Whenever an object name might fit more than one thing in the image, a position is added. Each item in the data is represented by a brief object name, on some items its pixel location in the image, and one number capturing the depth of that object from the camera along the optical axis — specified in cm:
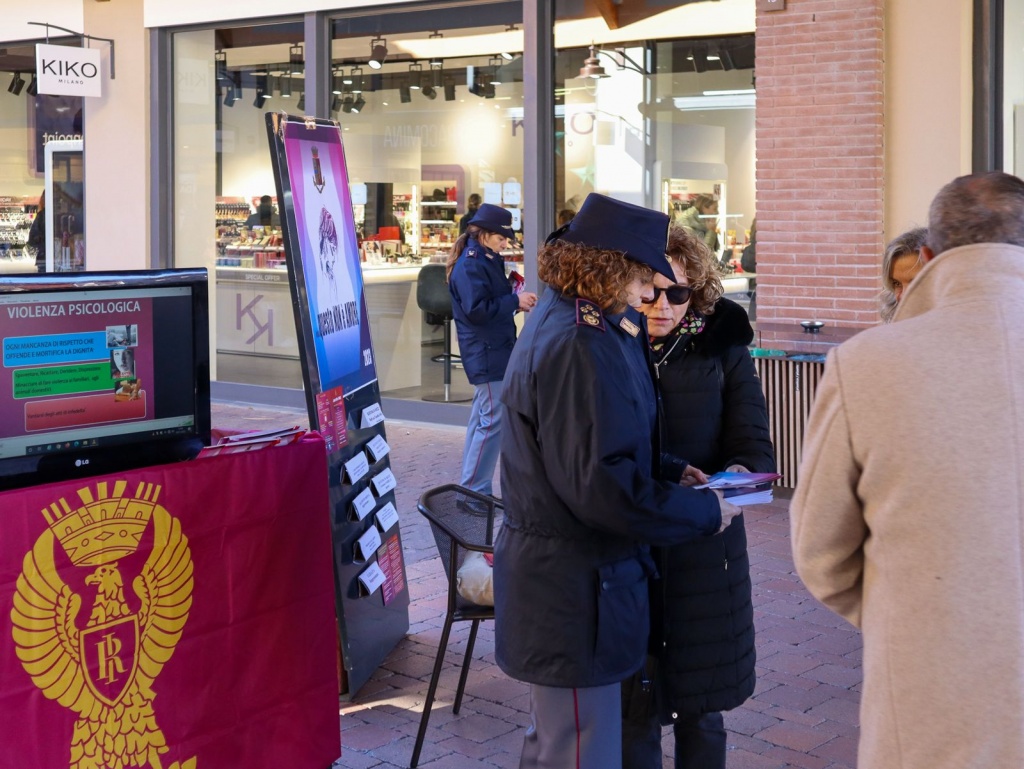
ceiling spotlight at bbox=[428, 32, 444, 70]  1112
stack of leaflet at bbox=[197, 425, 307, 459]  365
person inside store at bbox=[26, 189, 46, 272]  1429
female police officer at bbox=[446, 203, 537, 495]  762
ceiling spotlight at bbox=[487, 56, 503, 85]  1080
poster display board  462
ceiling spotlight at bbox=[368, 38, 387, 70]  1138
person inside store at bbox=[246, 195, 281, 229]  1228
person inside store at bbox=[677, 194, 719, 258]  978
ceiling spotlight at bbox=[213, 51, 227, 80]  1245
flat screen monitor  322
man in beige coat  212
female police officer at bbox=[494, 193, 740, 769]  297
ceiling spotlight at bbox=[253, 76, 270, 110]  1220
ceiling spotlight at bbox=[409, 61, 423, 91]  1125
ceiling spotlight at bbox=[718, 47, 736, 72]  959
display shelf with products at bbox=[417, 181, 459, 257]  1120
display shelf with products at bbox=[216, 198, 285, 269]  1229
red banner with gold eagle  312
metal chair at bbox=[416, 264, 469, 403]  1117
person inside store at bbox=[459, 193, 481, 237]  1102
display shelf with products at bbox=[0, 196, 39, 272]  1455
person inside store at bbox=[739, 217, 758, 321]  945
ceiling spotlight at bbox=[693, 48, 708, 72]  977
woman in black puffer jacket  334
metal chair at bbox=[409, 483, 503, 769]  419
